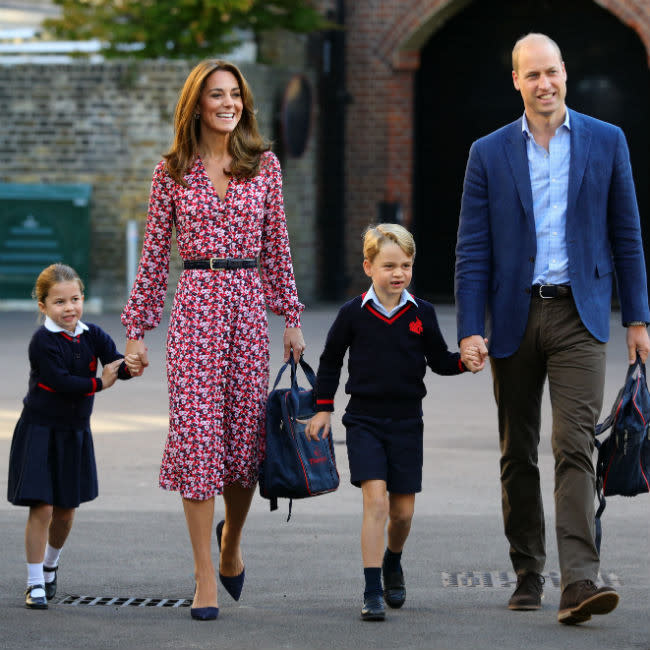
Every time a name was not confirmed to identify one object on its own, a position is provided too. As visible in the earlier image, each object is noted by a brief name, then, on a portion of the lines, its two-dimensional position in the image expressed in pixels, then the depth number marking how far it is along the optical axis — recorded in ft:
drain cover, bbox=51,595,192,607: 36.63
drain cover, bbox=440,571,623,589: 38.34
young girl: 36.58
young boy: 35.68
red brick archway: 134.10
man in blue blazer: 35.04
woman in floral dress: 35.76
